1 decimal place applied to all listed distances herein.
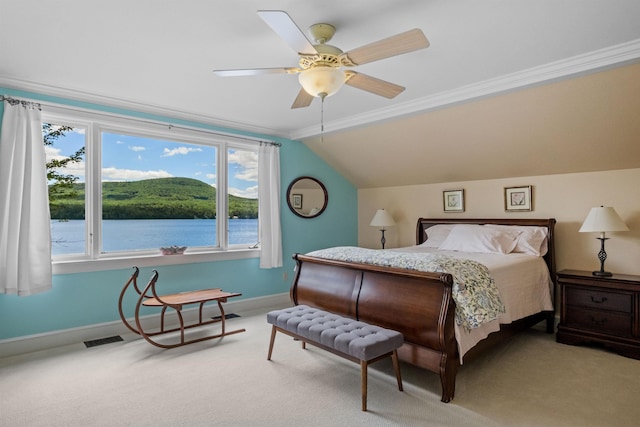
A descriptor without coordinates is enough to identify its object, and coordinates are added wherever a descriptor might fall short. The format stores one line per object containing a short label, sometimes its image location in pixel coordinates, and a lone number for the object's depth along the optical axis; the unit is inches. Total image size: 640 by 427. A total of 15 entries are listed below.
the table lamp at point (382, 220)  212.4
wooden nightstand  124.2
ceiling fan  75.5
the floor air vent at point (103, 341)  139.1
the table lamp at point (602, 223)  131.0
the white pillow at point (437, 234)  188.4
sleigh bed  98.3
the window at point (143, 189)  145.3
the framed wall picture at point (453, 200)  194.5
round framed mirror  211.3
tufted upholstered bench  93.0
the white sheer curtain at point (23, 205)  125.3
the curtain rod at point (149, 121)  128.9
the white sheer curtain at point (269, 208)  193.6
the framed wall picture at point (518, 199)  170.1
